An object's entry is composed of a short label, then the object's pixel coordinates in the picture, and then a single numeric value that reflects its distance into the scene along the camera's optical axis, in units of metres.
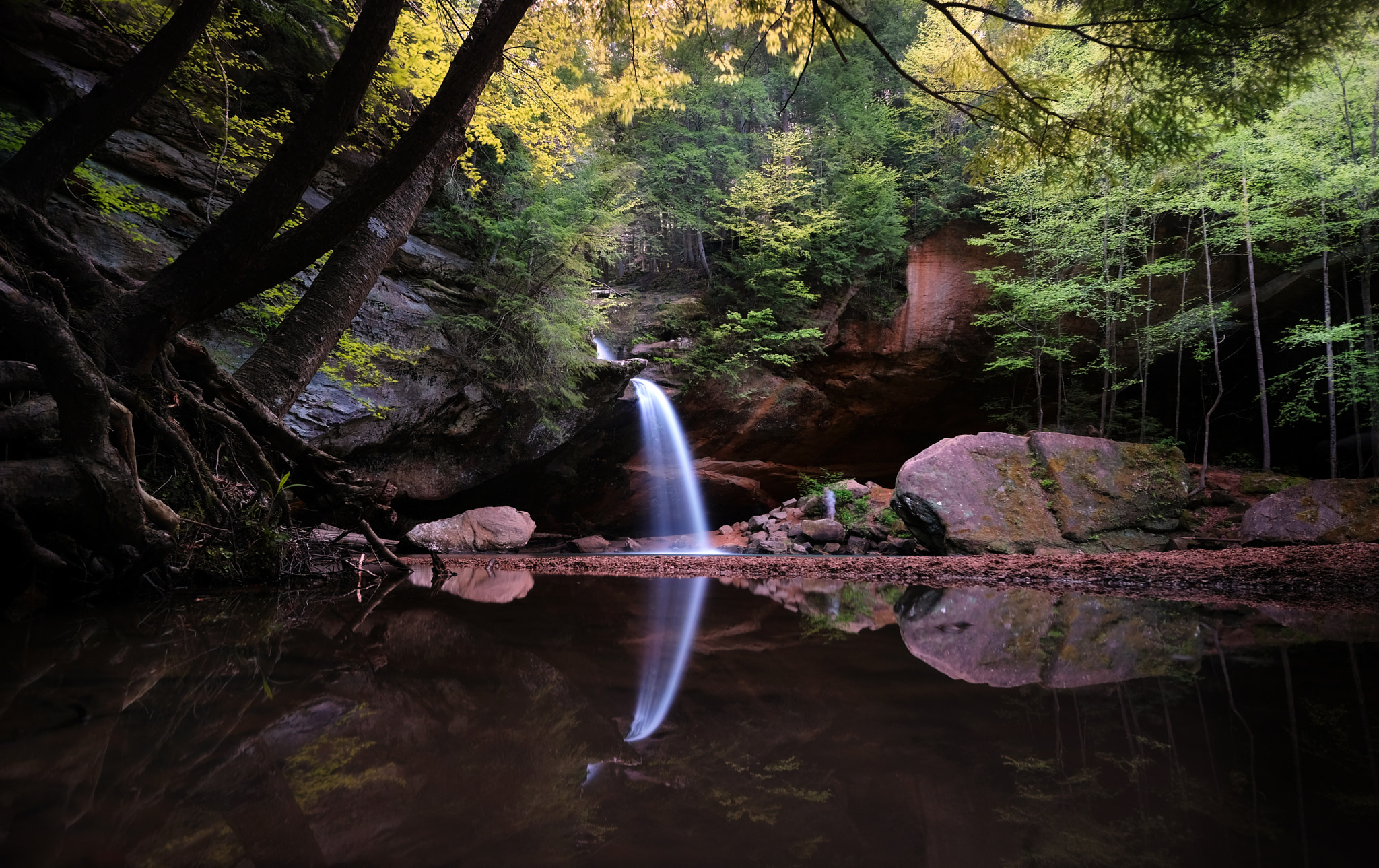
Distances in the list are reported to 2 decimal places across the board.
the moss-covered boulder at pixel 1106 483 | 7.36
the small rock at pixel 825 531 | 9.86
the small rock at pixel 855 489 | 11.79
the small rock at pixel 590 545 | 11.01
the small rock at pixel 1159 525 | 7.33
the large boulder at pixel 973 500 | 6.98
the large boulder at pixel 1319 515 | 5.79
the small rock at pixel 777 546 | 10.12
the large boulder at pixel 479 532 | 9.67
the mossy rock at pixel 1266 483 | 9.34
